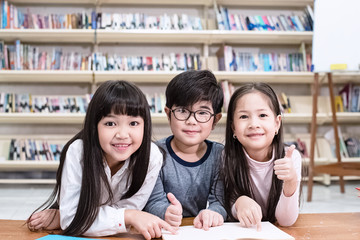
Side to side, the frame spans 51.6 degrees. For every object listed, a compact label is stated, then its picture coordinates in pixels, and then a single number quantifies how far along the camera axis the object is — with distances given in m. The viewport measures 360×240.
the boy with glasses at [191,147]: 1.25
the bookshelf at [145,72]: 3.70
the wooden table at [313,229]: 0.86
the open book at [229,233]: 0.83
